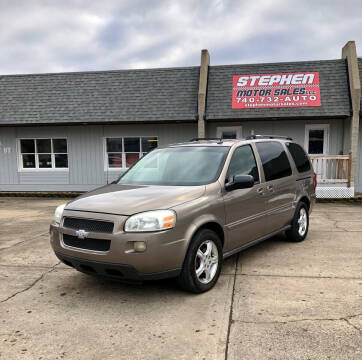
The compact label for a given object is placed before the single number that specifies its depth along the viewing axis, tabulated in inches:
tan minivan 141.1
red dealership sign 492.7
